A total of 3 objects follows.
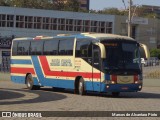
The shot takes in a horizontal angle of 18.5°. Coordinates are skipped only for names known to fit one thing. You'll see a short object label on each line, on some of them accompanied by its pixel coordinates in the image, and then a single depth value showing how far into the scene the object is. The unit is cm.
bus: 2383
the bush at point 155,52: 10220
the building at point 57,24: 8931
